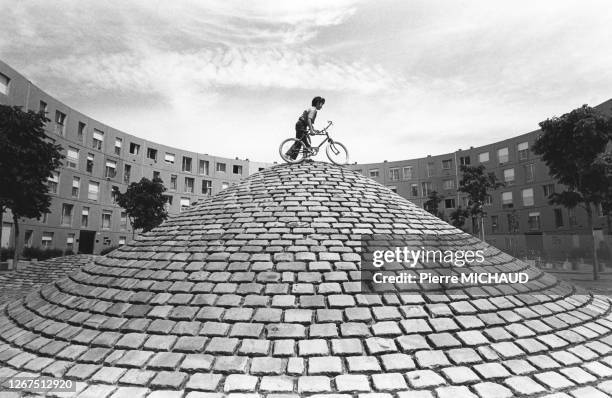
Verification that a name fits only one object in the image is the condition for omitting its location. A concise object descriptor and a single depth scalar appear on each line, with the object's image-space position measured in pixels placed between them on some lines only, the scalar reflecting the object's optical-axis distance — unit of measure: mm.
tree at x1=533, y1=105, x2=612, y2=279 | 17609
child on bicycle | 7602
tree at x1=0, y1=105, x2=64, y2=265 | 14453
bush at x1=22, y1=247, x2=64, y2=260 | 23391
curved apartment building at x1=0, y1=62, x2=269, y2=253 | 24292
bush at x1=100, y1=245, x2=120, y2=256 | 30247
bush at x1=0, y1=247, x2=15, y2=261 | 21486
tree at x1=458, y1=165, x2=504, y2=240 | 29297
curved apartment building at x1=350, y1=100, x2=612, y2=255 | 29766
